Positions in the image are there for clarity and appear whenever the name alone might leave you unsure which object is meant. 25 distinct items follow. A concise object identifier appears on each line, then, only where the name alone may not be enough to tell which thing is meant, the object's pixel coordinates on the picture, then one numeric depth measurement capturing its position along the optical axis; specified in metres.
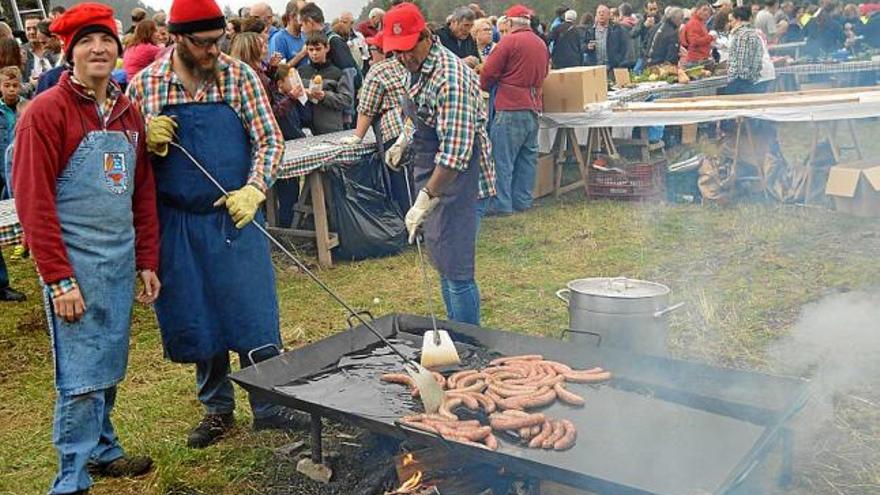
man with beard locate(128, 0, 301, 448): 3.58
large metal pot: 3.95
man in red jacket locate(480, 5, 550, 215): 8.56
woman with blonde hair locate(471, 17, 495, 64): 10.62
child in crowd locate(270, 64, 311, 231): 7.59
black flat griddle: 2.76
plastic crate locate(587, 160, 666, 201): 9.16
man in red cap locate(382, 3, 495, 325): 4.05
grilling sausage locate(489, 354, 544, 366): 3.72
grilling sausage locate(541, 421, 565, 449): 2.99
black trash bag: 7.38
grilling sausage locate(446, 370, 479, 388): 3.54
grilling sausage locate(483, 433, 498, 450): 2.97
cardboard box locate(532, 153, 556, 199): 9.58
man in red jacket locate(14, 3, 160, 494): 3.08
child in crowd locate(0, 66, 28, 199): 6.44
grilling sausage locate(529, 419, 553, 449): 3.02
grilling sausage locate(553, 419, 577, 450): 2.98
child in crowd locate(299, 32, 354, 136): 7.94
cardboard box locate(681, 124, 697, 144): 11.98
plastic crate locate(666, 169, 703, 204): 8.99
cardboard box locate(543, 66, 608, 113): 9.29
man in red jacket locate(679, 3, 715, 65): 13.08
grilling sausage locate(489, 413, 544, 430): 3.12
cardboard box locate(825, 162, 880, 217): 7.70
